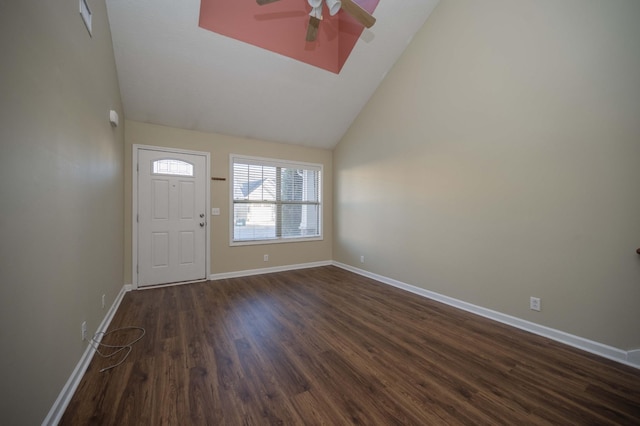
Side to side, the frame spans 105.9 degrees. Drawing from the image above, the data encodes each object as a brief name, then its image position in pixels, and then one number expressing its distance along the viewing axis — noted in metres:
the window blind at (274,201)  4.29
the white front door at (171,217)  3.56
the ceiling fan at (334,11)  2.20
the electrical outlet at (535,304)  2.30
